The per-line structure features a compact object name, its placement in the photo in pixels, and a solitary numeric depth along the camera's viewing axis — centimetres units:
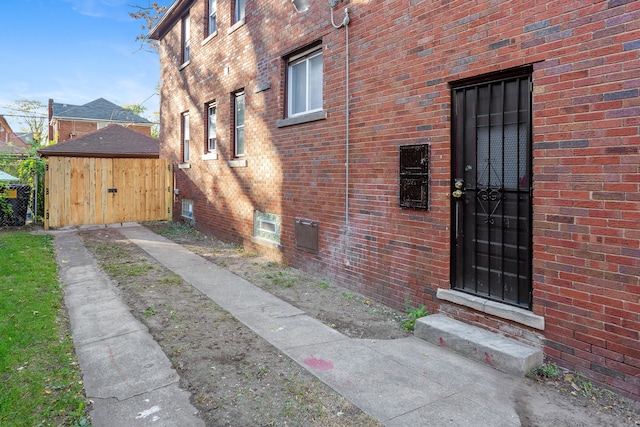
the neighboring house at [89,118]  3219
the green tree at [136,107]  5169
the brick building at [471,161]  334
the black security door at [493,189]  406
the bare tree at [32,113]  4544
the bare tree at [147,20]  1736
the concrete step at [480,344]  365
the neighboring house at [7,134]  5091
